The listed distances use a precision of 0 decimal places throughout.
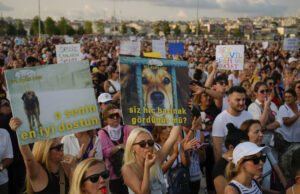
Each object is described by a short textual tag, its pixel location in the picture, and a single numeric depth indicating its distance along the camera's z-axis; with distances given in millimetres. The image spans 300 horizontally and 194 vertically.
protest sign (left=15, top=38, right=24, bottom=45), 21278
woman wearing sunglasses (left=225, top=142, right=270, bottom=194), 2641
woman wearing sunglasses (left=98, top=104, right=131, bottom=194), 3785
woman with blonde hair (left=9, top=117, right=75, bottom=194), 2797
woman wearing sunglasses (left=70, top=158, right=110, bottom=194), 2449
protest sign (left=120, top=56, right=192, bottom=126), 2904
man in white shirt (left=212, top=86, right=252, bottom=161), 4004
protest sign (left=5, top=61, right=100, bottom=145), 2756
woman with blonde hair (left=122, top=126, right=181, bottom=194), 2684
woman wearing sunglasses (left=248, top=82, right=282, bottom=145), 4527
